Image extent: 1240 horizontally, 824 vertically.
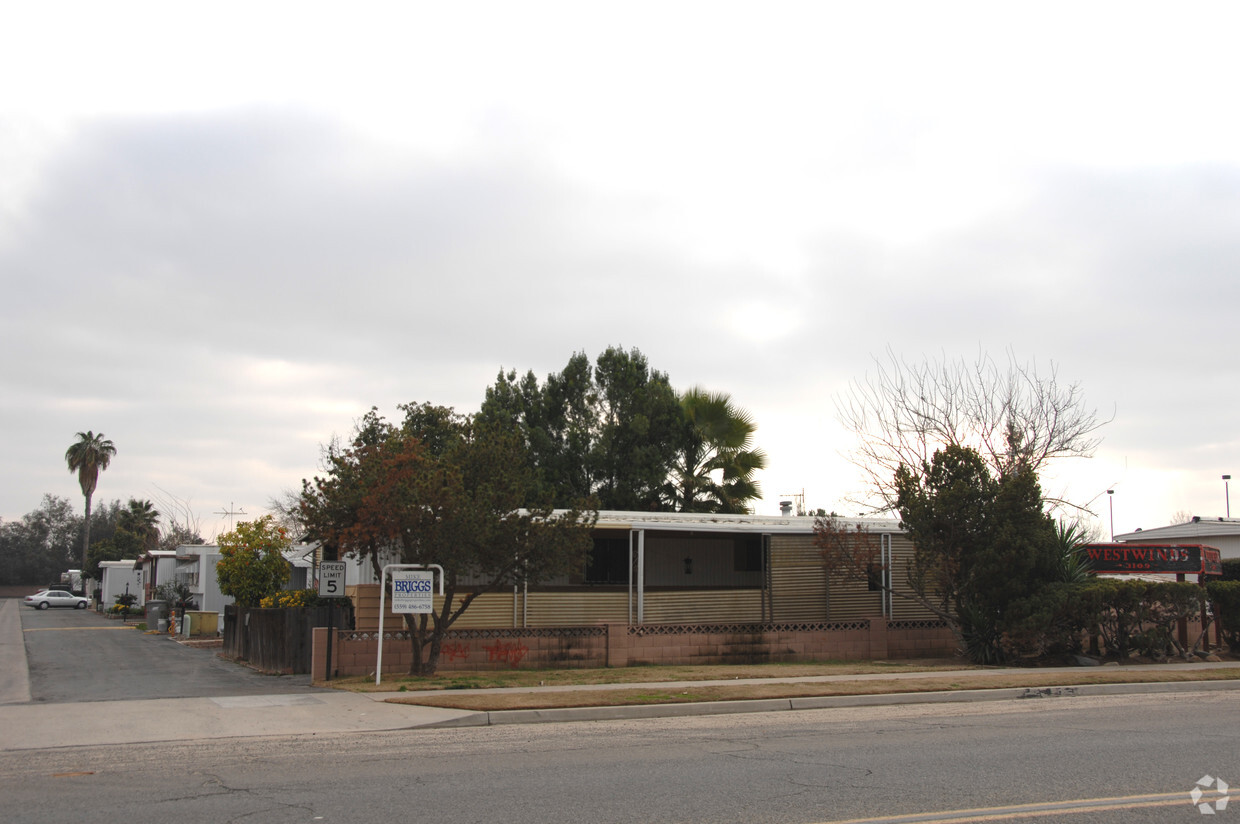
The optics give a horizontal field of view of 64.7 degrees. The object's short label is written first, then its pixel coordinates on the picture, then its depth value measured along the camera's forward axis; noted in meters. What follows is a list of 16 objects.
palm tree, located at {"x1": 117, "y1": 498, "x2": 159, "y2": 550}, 82.00
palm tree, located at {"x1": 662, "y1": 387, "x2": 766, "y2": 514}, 31.73
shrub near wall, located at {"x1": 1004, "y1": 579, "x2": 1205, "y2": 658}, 18.80
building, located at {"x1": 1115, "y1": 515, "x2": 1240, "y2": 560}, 28.02
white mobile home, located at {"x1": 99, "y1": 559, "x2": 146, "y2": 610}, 56.31
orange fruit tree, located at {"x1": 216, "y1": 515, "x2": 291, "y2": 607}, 26.08
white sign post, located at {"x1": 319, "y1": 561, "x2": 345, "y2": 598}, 18.52
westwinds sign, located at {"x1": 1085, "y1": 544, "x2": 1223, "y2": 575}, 21.05
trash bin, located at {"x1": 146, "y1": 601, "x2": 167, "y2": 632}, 36.34
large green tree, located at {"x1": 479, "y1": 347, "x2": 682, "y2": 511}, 34.19
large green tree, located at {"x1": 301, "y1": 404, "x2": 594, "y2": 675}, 15.91
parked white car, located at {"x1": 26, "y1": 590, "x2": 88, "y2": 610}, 61.66
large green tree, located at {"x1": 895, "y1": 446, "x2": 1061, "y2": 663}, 19.11
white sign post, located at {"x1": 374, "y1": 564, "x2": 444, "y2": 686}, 15.50
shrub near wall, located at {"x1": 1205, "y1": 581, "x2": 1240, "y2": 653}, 20.39
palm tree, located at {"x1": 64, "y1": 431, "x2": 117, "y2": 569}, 80.38
